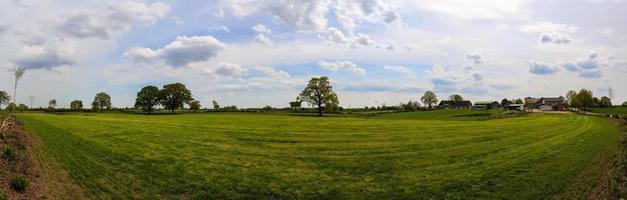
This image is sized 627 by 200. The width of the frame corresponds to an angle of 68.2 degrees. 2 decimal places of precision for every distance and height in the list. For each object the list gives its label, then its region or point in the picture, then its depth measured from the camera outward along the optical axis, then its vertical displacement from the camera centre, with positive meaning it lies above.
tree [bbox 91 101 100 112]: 152.50 +3.47
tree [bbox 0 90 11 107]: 150.09 +6.36
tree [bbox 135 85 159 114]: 147.00 +5.83
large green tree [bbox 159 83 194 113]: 147.38 +6.52
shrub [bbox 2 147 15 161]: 23.08 -1.89
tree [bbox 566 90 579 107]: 153.50 +3.97
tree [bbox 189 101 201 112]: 168.68 +3.64
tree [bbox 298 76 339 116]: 126.81 +6.11
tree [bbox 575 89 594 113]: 150.38 +4.60
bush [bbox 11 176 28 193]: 18.22 -2.66
